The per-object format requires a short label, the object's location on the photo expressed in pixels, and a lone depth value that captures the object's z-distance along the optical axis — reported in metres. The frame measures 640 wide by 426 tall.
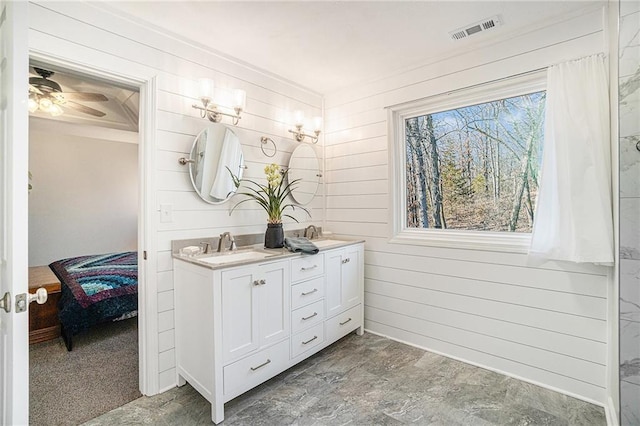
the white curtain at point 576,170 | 1.84
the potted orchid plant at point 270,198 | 2.52
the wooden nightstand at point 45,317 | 2.84
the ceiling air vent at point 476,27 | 2.08
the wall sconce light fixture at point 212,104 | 2.25
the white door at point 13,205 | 1.01
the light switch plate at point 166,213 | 2.13
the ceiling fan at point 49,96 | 2.82
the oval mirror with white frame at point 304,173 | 3.05
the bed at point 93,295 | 2.68
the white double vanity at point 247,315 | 1.83
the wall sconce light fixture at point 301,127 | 3.00
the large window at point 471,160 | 2.30
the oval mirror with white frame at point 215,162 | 2.30
